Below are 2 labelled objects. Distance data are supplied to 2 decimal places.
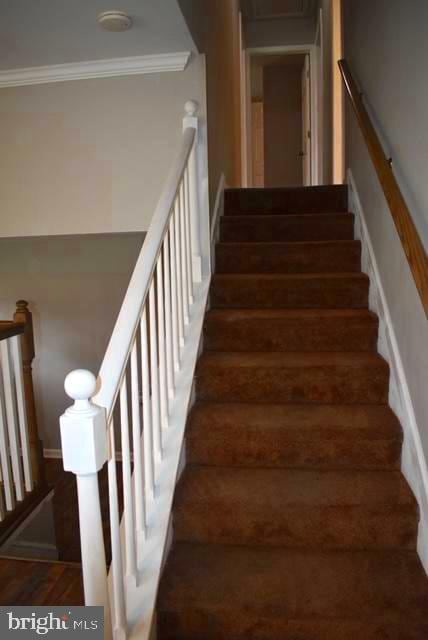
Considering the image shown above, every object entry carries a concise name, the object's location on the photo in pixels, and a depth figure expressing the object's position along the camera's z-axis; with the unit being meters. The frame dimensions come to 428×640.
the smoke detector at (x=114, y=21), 1.74
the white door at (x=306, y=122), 5.16
